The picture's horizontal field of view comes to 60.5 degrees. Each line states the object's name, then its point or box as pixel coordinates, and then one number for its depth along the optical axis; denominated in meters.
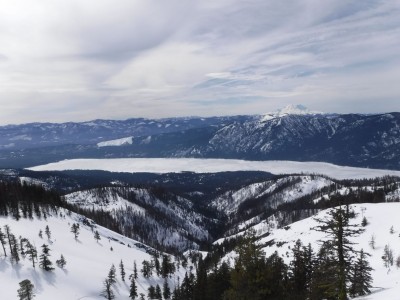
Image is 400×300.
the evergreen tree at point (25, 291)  86.69
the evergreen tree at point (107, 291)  110.61
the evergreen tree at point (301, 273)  69.24
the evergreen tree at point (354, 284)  28.10
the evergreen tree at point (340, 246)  28.27
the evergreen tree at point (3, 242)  117.31
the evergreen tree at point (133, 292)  120.32
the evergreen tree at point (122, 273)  134.98
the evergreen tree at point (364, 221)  172.00
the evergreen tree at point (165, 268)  156.25
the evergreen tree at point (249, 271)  41.38
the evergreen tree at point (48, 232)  153.64
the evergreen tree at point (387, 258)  109.13
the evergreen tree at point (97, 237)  182.60
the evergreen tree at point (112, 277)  122.62
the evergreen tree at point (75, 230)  171.23
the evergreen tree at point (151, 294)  121.86
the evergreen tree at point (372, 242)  141.31
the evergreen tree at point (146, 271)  147.38
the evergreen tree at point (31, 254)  114.38
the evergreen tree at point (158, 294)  121.16
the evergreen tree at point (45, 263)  116.18
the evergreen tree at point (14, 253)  113.91
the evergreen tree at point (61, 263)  122.94
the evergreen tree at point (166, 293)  129.54
